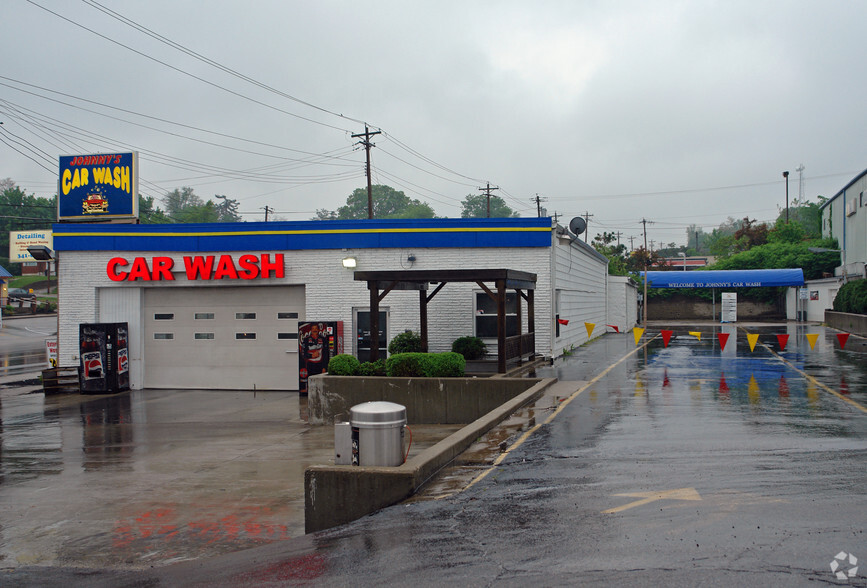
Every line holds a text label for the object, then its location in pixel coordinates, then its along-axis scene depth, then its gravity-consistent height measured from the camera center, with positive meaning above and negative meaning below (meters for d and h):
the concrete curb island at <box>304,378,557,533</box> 7.73 -1.89
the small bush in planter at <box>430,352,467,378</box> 15.58 -1.17
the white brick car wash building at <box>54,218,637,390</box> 21.30 +0.87
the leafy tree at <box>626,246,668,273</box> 76.00 +5.13
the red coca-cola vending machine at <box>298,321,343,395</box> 19.89 -0.95
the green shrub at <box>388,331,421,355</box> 20.33 -0.89
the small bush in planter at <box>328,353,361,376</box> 16.34 -1.17
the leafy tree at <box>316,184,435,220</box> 138.50 +20.97
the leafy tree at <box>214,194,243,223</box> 134.91 +19.73
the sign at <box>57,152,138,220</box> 23.53 +4.22
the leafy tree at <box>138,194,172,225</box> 98.27 +14.28
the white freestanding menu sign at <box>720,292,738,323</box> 48.50 -0.02
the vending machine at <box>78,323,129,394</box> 21.39 -1.18
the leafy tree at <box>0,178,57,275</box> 100.69 +14.95
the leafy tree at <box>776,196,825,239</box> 101.38 +13.80
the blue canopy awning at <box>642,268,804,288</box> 51.56 +2.07
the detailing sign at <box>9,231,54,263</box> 91.31 +9.82
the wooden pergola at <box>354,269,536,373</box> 16.78 +0.70
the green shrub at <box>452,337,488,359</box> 19.78 -0.98
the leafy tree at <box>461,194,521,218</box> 154.20 +22.57
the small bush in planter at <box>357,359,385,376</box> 16.23 -1.25
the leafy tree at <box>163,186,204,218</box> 166.00 +27.17
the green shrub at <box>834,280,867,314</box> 34.59 +0.36
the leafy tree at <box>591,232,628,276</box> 56.44 +5.11
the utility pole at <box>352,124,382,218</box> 43.34 +10.28
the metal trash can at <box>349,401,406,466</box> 8.03 -1.36
